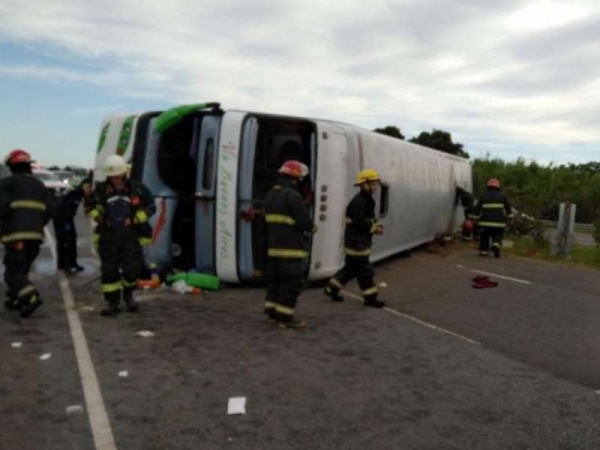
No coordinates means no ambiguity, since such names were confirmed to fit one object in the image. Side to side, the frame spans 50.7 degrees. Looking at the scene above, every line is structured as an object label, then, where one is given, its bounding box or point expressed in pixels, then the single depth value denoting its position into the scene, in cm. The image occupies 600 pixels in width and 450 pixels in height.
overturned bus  845
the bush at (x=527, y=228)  1683
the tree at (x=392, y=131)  5050
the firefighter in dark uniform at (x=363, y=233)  788
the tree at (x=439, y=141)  5097
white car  2844
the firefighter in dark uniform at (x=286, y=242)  654
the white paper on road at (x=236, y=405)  420
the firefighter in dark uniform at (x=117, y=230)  679
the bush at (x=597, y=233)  1521
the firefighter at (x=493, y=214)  1412
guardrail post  1498
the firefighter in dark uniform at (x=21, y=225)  659
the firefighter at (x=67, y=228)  991
